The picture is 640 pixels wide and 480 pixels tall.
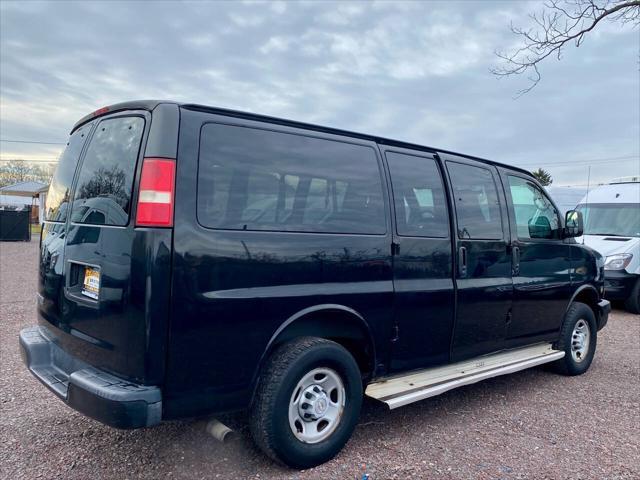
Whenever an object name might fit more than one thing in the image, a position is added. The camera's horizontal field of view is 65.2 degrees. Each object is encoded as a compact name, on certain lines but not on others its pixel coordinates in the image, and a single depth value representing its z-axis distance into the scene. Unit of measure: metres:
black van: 2.56
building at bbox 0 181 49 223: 39.47
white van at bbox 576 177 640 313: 9.12
